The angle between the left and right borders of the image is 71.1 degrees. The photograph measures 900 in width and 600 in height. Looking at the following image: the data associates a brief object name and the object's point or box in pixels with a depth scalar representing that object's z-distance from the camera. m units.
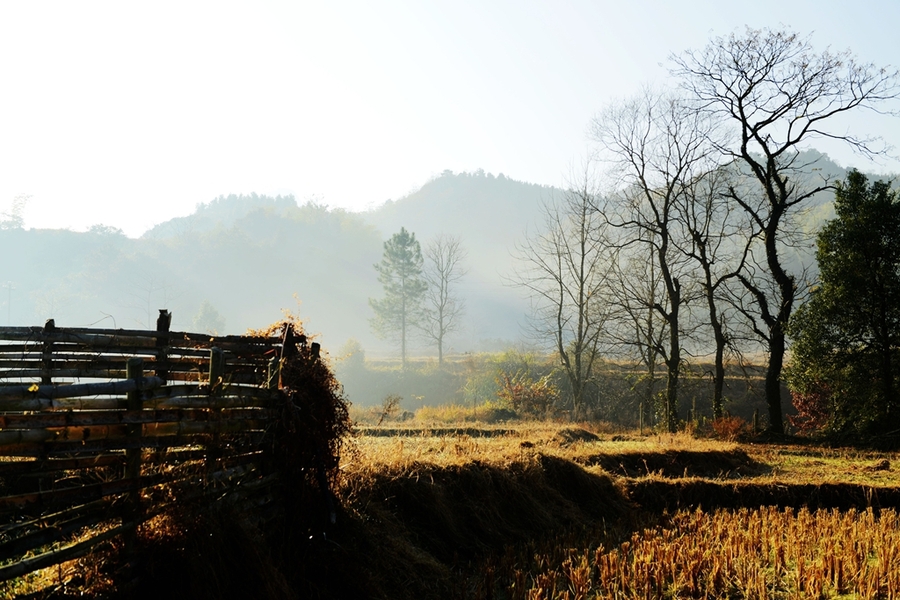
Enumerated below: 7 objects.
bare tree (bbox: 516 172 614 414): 29.25
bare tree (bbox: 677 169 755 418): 22.09
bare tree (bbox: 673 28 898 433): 20.89
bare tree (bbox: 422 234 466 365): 54.97
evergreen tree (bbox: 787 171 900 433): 18.30
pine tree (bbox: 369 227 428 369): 66.88
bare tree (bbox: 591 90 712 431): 22.94
